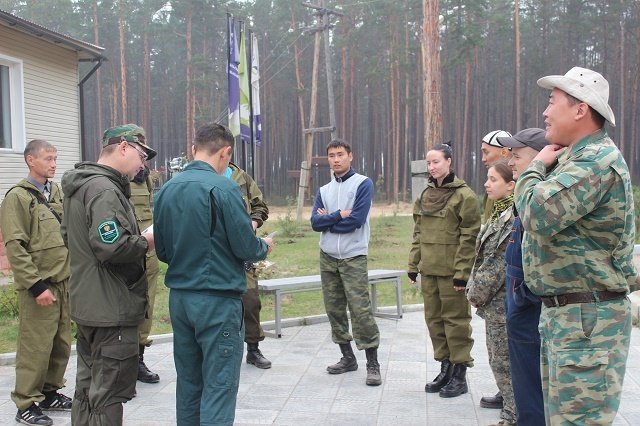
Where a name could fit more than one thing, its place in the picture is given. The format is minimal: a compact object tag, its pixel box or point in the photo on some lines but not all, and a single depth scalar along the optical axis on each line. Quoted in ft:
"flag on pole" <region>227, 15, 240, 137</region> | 38.24
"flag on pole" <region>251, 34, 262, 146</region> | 44.21
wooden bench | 23.16
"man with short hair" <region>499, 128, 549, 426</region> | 11.03
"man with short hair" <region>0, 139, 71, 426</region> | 14.66
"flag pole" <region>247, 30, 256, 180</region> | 37.86
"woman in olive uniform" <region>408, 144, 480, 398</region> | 16.08
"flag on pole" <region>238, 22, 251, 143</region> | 39.04
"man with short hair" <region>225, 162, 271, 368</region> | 19.27
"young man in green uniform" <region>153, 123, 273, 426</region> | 11.37
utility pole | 71.52
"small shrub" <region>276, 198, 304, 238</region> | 59.36
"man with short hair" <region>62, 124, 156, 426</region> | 11.34
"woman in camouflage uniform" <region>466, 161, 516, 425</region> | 13.35
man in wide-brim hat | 8.51
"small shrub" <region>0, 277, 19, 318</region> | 26.48
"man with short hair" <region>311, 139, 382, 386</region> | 17.53
